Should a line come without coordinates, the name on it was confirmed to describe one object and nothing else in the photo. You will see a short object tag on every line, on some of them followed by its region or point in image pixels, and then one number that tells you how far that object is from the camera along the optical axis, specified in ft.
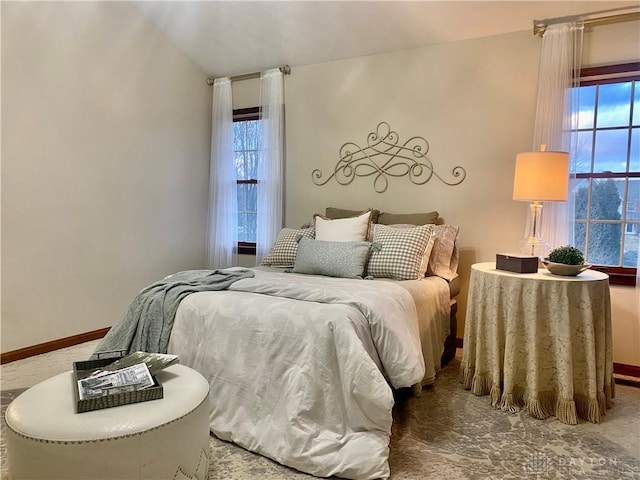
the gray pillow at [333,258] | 9.32
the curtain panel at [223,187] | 15.06
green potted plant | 7.87
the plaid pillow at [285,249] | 11.12
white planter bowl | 7.84
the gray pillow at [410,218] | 11.09
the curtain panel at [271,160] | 14.02
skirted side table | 7.43
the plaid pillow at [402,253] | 9.27
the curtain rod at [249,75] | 13.89
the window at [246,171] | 14.99
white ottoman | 4.38
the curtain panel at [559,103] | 9.87
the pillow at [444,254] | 10.09
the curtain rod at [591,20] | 9.36
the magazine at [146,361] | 5.53
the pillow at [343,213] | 11.82
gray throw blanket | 7.38
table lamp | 8.37
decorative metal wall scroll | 11.96
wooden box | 8.10
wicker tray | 4.68
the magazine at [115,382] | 4.85
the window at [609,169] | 9.71
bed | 5.80
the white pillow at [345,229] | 10.54
